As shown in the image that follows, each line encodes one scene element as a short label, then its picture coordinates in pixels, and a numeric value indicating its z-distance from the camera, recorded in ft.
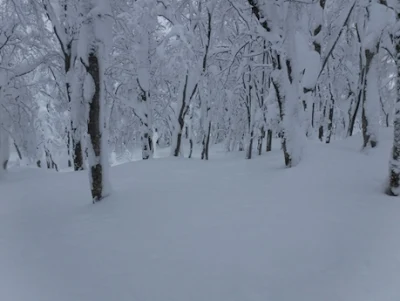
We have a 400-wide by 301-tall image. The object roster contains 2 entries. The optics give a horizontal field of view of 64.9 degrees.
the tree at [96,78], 19.67
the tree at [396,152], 16.56
